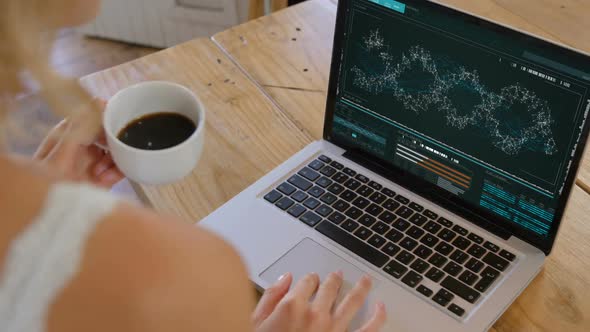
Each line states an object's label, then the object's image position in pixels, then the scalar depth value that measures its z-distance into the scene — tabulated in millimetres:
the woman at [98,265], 379
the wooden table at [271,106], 913
